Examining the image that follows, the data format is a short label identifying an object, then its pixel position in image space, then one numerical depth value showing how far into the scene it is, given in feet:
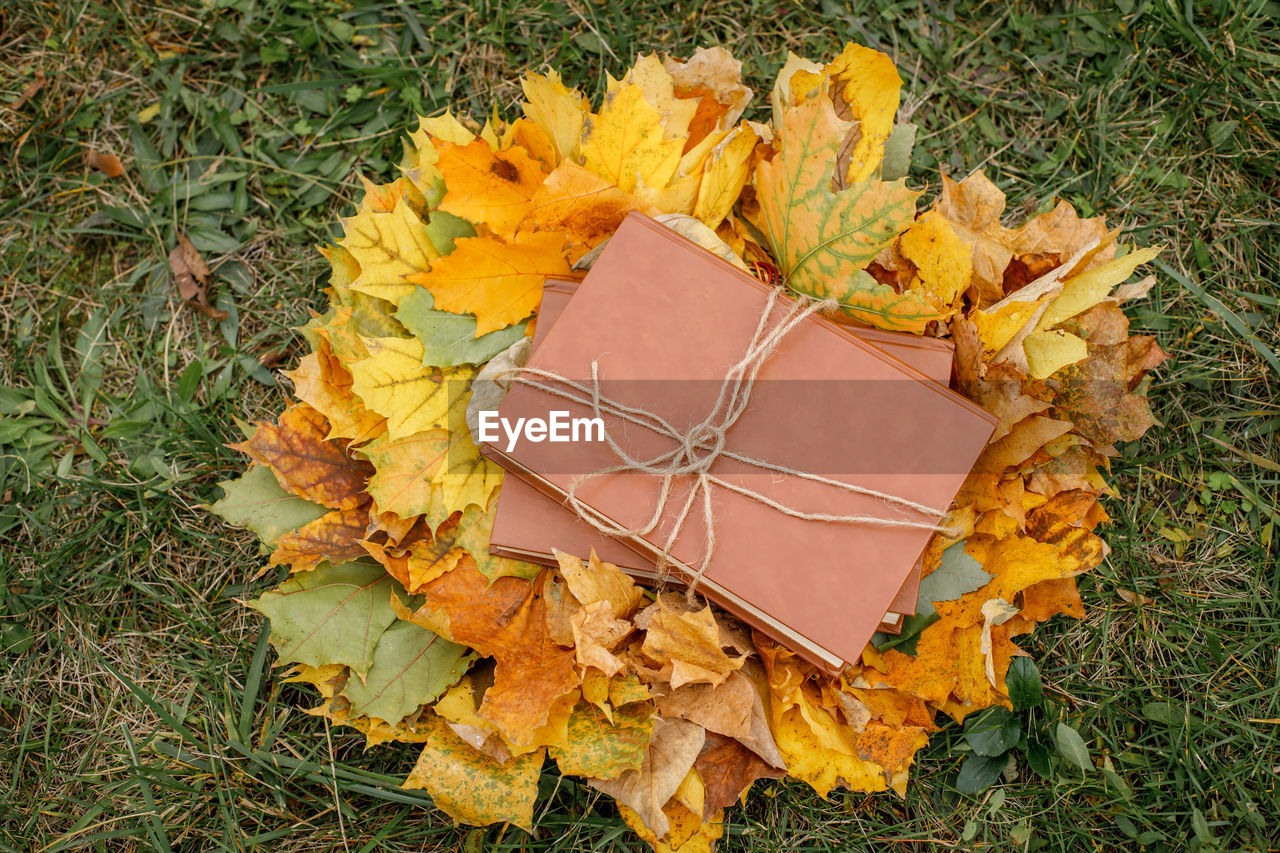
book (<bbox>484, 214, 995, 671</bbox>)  2.83
